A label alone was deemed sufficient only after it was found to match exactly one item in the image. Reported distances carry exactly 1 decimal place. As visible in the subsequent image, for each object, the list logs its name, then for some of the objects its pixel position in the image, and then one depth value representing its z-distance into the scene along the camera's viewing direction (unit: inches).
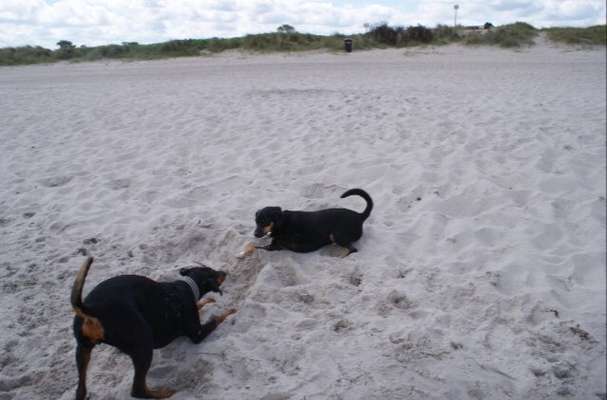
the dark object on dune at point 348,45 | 823.1
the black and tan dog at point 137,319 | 96.9
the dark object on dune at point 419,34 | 725.3
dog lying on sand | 163.5
